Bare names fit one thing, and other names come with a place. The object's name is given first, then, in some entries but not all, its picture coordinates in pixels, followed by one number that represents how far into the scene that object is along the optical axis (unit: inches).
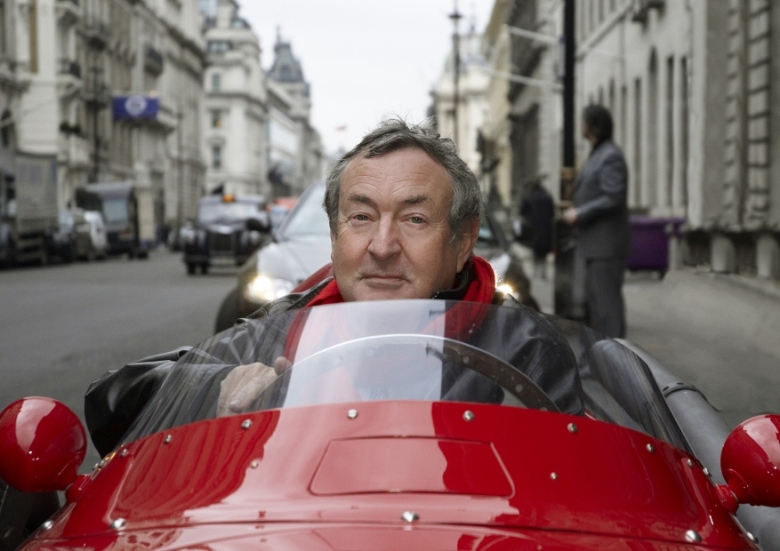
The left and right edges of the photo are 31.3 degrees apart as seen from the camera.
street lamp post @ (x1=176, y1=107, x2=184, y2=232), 3547.2
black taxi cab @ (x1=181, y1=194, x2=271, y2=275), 1170.6
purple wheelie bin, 890.7
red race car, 74.4
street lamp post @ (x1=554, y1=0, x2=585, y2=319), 540.7
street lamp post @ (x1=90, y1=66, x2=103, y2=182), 2458.9
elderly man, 117.2
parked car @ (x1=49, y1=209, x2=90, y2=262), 1524.4
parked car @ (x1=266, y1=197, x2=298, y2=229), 2278.8
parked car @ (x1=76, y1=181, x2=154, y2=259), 1902.1
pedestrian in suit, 406.9
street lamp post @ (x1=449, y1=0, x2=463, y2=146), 1927.9
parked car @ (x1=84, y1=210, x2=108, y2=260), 1720.0
